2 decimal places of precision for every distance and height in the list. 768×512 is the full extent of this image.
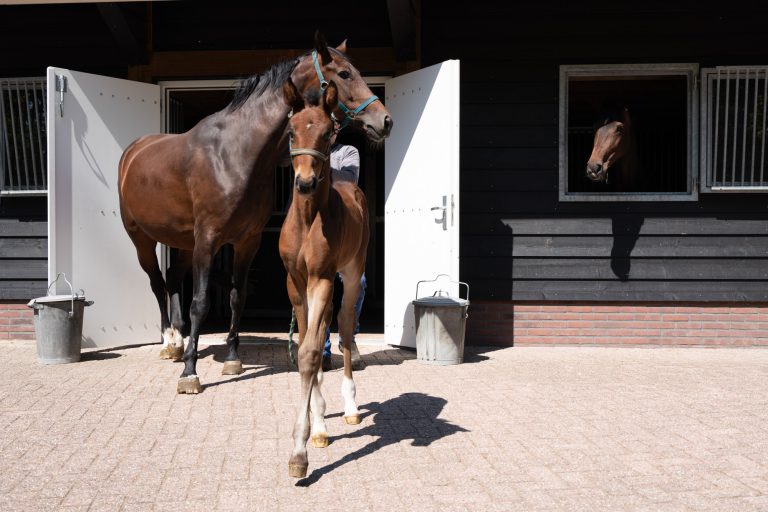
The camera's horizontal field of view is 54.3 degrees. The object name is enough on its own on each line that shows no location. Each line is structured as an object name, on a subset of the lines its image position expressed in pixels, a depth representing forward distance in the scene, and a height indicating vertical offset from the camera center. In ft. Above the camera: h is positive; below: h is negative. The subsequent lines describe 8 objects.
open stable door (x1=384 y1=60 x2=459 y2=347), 22.15 +1.50
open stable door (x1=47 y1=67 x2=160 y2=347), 22.63 +1.10
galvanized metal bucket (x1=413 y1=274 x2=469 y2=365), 21.42 -2.67
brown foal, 11.10 -0.25
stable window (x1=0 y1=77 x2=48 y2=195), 25.36 +3.41
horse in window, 23.57 +2.75
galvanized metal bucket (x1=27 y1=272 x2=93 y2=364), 21.12 -2.66
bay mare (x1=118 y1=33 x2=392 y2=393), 17.30 +1.53
